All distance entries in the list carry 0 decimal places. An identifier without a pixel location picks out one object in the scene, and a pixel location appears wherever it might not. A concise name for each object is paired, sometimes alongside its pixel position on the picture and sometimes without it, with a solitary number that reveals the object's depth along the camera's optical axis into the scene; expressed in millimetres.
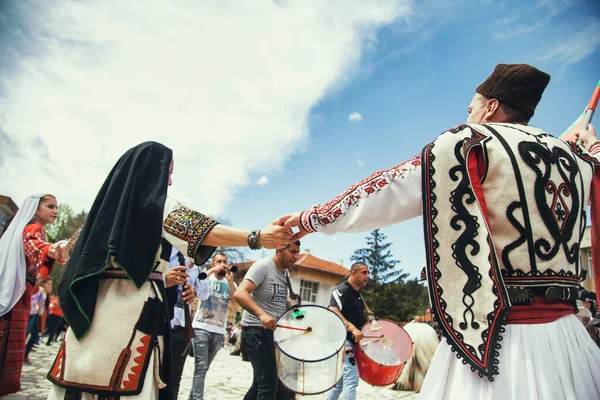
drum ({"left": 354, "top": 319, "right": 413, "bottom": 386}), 5895
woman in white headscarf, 3934
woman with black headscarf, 2008
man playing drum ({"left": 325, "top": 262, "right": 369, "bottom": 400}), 5715
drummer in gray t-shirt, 4340
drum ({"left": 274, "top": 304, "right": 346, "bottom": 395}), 4551
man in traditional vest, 1523
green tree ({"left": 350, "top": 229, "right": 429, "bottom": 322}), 37062
